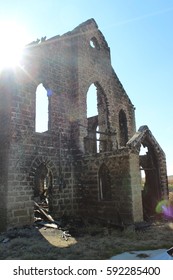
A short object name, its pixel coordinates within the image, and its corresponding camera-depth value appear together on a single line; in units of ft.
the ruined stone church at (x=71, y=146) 38.42
